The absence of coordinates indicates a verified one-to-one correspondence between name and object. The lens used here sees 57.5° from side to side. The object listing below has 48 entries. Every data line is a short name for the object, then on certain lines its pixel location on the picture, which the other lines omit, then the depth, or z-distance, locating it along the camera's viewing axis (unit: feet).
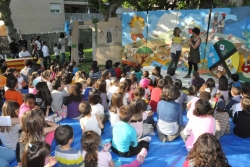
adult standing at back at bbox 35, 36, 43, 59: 41.04
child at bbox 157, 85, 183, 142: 13.53
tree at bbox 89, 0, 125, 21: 51.84
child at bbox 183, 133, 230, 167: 7.96
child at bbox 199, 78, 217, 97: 17.38
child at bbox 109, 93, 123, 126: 14.30
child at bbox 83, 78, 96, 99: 18.93
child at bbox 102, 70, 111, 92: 21.44
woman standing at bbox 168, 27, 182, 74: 27.40
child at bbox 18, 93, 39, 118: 13.96
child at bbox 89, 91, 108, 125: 15.25
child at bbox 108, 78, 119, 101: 18.67
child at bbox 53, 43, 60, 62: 42.47
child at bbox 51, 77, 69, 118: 18.01
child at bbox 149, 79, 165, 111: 17.98
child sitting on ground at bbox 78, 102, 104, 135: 13.16
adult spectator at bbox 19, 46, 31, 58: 37.00
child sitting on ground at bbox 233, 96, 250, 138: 13.91
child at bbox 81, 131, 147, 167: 9.14
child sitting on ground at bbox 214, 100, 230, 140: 14.51
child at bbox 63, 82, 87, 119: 16.89
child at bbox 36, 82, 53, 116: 16.65
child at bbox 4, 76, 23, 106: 17.24
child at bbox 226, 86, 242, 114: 16.63
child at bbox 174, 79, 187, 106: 18.16
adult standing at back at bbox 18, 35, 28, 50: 44.25
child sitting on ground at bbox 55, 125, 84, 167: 9.59
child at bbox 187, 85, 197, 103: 17.30
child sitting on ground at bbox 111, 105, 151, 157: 11.64
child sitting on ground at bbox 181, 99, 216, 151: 11.94
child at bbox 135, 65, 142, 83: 25.23
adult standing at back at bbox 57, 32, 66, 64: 42.09
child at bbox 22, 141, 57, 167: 7.80
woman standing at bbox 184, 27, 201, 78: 25.72
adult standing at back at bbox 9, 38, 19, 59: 40.91
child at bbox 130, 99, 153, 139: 13.09
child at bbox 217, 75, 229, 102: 18.53
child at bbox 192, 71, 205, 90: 21.24
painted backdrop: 26.11
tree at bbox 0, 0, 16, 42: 44.39
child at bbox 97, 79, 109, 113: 17.93
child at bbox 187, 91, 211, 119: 14.21
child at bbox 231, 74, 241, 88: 20.33
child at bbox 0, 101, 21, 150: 12.15
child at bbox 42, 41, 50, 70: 39.06
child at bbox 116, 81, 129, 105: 16.70
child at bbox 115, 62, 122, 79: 27.02
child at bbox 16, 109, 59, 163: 10.32
